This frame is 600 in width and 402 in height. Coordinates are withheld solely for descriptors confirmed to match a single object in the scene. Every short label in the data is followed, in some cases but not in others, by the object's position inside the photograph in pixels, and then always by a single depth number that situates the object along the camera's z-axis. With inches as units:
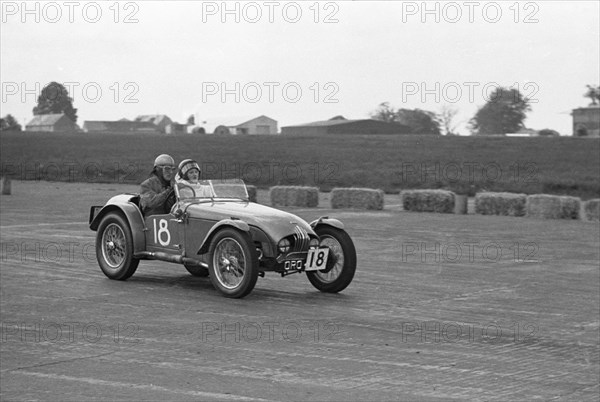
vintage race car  430.9
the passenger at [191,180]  477.7
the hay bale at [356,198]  1186.6
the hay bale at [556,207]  1055.0
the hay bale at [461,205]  1139.3
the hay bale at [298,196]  1235.3
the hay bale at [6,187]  1320.1
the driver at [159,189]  484.7
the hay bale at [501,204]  1101.7
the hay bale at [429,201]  1144.8
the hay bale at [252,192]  1190.5
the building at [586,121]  2407.7
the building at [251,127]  3011.8
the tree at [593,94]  3117.6
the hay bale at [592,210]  1032.8
